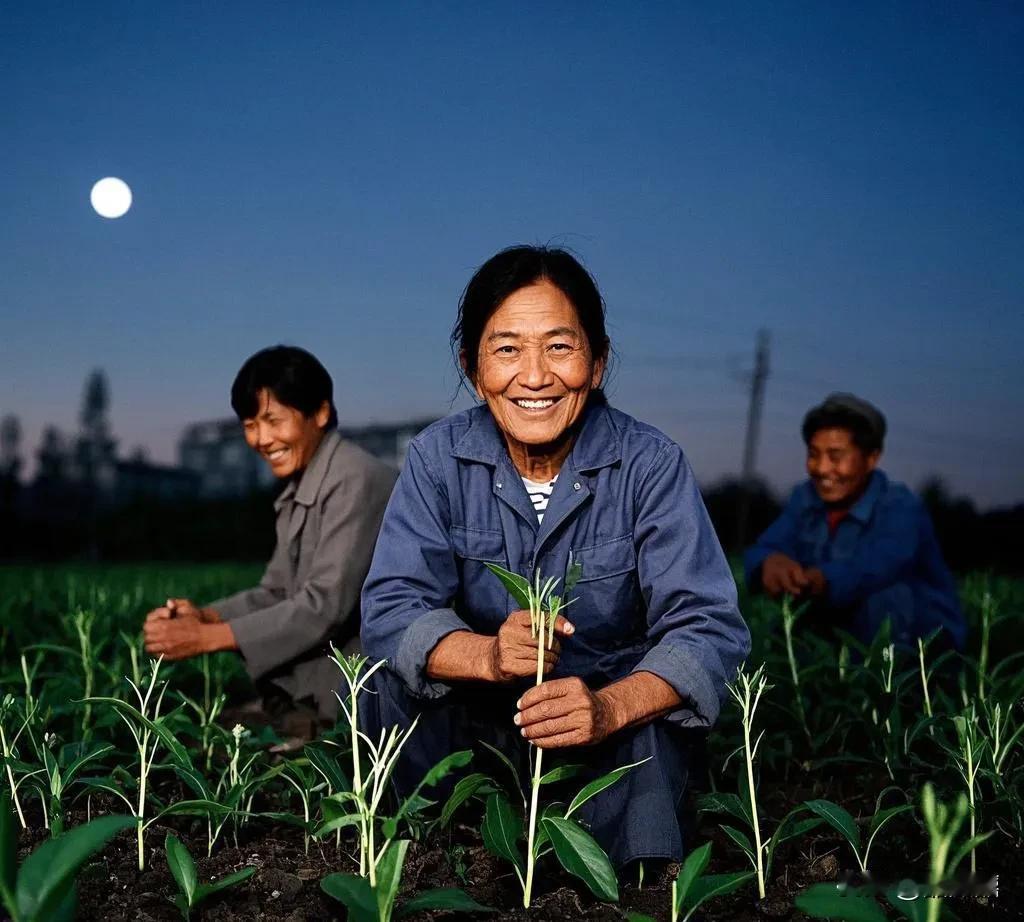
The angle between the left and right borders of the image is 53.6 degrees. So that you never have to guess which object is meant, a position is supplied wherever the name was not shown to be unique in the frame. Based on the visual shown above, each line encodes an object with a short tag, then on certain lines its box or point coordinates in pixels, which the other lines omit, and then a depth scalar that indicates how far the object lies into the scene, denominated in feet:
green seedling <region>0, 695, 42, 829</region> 7.46
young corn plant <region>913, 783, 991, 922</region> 3.71
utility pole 79.66
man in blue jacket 14.06
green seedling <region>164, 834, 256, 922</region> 5.95
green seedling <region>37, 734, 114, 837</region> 7.27
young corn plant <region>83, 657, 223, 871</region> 6.74
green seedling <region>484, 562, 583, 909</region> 5.94
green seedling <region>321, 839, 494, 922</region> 4.98
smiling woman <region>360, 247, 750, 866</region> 6.90
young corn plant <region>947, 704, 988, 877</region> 6.90
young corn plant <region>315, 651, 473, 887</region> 5.49
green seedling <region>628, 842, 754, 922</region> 5.47
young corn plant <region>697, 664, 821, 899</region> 6.47
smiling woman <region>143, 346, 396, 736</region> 11.57
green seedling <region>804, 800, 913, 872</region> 6.59
